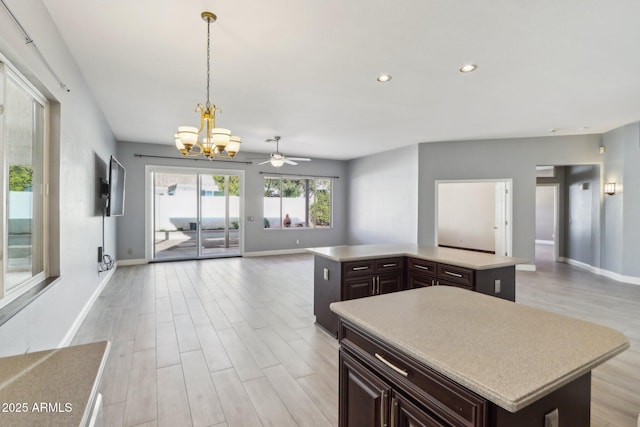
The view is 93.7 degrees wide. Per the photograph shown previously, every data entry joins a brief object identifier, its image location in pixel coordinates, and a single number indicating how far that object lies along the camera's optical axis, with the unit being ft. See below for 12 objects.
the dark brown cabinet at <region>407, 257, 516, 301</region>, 9.27
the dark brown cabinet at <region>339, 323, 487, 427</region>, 3.16
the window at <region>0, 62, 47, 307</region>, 6.25
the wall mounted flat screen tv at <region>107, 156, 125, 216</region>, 14.80
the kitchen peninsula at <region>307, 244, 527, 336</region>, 9.48
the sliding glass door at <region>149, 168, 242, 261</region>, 24.76
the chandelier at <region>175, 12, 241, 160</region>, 9.34
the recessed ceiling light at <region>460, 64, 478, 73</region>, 10.57
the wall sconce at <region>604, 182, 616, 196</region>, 19.52
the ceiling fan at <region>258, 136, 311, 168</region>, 19.20
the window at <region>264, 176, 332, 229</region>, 28.86
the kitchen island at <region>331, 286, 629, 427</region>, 2.99
